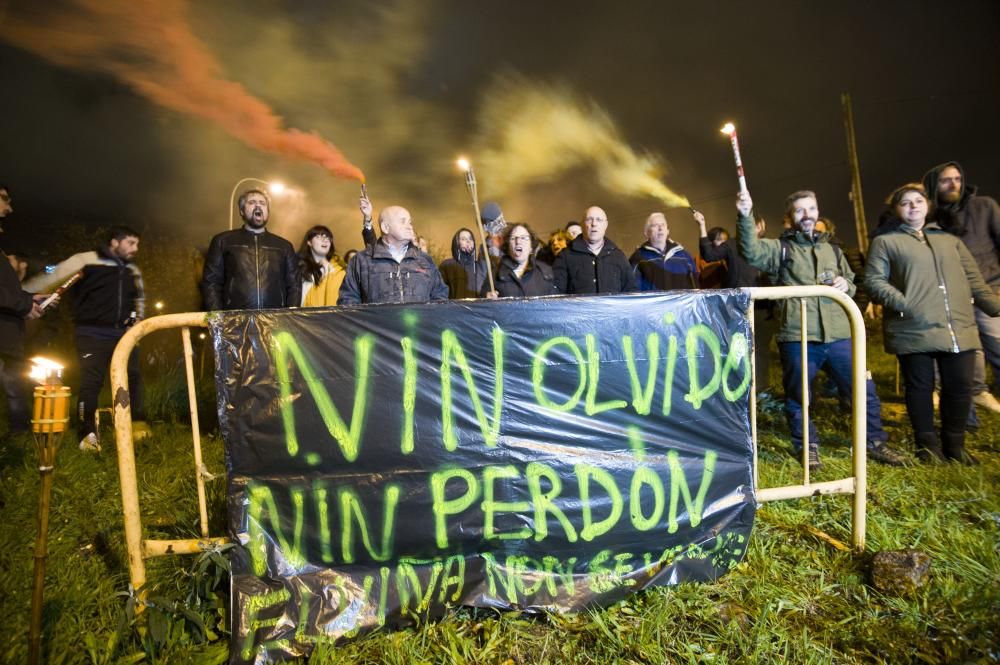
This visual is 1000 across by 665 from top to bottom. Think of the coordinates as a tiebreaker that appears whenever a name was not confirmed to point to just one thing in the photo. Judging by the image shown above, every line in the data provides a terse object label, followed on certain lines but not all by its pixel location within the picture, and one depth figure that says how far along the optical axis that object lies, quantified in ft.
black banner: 6.95
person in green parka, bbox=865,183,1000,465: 11.40
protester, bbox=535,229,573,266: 20.15
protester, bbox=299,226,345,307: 17.02
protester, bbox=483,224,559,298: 14.53
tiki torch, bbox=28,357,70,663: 5.54
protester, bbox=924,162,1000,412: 14.15
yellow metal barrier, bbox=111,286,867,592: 6.61
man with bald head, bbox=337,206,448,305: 12.43
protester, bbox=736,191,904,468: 11.70
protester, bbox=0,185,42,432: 12.97
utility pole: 45.62
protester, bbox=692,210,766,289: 18.29
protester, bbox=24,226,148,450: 15.34
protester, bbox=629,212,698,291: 16.63
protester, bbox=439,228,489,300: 19.11
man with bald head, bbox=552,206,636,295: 14.37
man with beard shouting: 14.19
